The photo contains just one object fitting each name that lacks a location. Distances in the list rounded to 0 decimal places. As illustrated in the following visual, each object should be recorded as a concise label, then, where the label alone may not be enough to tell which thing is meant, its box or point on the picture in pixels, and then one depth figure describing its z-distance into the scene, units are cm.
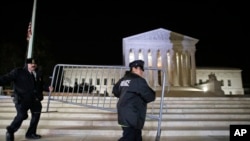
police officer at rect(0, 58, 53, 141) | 343
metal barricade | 540
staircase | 419
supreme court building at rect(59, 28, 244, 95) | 3244
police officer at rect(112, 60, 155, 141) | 251
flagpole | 787
